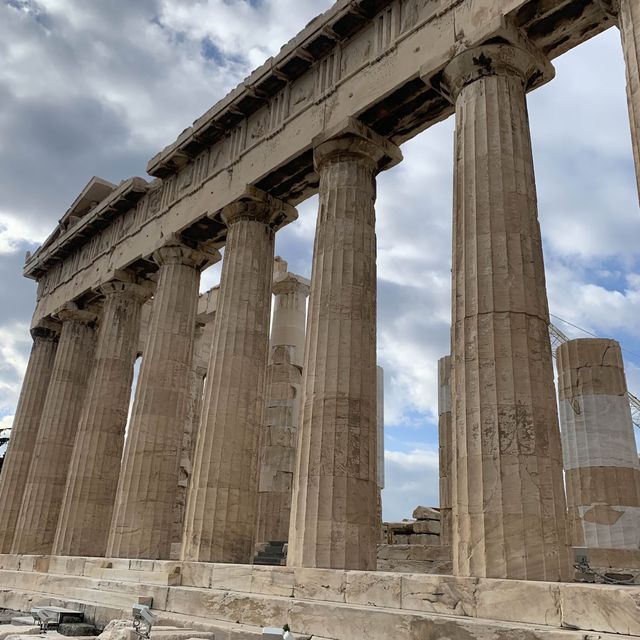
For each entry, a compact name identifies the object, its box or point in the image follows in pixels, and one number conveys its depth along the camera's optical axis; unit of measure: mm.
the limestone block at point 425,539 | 22391
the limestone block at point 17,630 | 9383
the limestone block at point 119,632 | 7848
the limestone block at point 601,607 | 7098
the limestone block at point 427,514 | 23234
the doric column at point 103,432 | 22562
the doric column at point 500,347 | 10086
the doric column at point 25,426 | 27406
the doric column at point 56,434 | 25266
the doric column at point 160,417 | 19109
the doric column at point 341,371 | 12820
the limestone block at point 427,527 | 22531
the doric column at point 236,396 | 15984
